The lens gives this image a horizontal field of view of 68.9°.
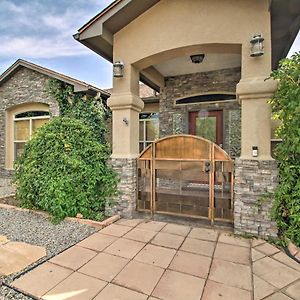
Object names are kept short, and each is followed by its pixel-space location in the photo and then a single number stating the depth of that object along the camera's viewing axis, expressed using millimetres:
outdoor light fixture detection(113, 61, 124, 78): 4914
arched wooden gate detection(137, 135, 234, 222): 4301
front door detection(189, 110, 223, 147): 7125
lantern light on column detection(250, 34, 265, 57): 3805
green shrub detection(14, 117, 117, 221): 4684
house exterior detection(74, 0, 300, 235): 3889
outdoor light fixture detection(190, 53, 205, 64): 5352
